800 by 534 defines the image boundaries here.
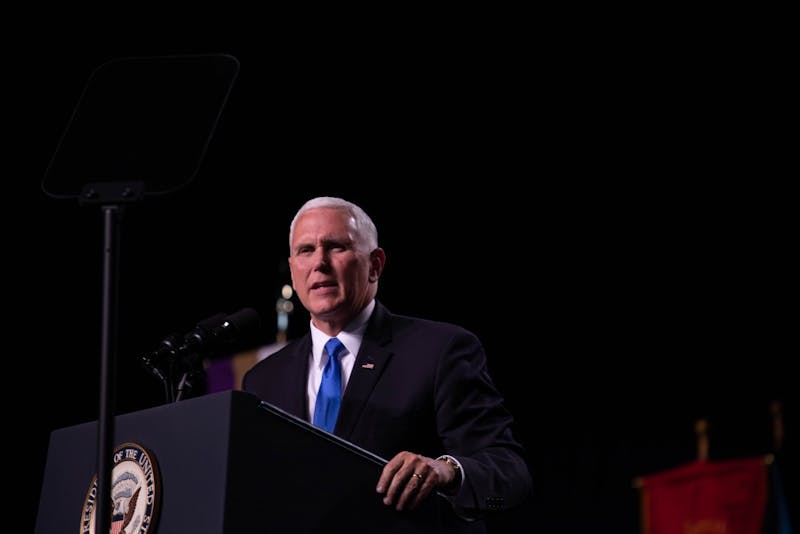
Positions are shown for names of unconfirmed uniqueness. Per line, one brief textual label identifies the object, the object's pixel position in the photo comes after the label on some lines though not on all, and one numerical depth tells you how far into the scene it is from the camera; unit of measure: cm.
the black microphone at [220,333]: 941
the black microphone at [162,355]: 939
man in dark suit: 949
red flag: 1935
